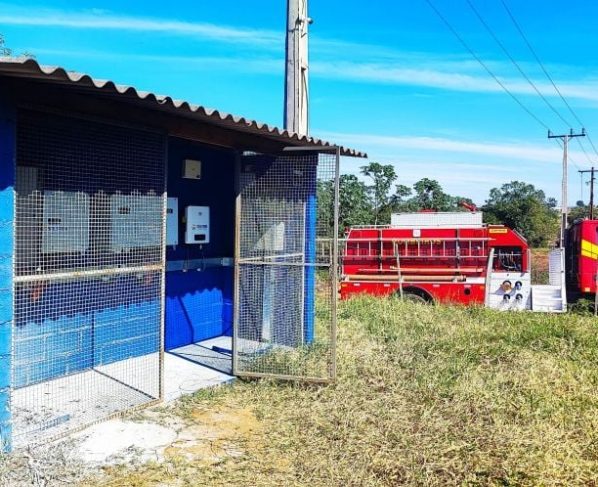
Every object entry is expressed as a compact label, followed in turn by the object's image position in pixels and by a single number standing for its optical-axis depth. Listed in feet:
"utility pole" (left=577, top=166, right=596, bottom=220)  139.47
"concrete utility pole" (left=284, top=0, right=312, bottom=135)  24.79
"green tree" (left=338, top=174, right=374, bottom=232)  52.49
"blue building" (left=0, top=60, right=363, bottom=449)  14.07
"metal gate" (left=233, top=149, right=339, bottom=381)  20.04
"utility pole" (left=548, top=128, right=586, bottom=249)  91.61
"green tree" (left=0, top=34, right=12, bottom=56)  52.06
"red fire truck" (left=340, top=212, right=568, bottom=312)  38.81
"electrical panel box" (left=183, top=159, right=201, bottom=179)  23.89
